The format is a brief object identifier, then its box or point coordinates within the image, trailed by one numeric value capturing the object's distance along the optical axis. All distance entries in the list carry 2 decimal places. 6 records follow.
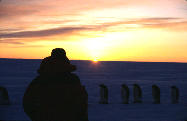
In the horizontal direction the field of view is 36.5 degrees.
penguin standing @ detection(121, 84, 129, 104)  12.80
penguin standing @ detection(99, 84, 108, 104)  12.99
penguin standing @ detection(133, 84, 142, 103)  13.02
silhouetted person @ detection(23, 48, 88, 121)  3.40
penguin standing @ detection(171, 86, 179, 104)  13.43
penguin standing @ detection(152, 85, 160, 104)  13.14
